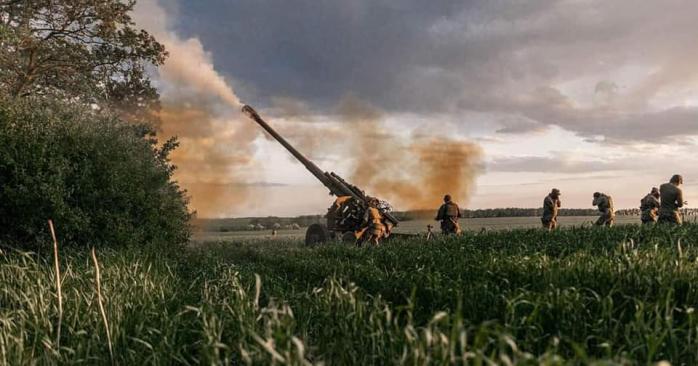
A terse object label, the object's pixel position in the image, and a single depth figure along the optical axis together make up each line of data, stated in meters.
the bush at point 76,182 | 13.55
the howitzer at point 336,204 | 21.59
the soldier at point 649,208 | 20.73
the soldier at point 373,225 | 20.98
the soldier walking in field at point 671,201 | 17.27
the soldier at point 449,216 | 20.64
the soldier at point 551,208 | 21.36
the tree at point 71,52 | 20.28
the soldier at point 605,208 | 21.44
